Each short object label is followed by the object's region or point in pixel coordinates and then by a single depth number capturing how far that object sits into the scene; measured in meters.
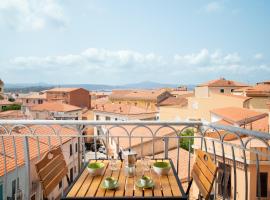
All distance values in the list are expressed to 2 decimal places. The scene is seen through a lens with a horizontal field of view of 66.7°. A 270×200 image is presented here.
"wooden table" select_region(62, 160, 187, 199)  2.07
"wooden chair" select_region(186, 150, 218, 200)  2.04
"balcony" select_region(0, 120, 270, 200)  2.99
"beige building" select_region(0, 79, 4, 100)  60.60
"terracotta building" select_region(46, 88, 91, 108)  61.37
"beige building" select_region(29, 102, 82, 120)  43.64
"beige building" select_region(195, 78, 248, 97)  44.47
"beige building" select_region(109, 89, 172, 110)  56.74
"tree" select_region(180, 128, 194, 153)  23.32
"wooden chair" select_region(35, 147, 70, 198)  2.27
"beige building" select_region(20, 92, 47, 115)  65.10
